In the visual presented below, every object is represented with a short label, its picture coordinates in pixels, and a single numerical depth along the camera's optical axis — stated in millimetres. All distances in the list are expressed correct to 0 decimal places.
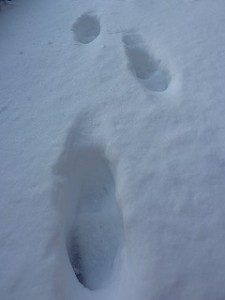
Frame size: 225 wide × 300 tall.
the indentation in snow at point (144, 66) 1354
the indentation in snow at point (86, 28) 1563
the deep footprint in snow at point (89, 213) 1072
